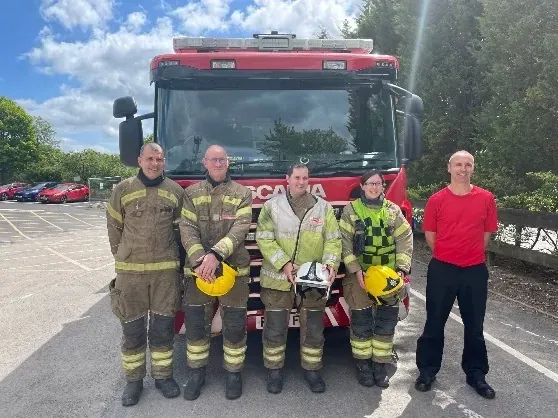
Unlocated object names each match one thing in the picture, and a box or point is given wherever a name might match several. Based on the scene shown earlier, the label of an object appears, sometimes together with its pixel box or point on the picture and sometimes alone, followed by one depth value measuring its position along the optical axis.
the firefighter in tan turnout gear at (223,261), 3.80
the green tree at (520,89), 8.34
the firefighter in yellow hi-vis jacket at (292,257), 3.81
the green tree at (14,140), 52.38
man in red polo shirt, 3.83
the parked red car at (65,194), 33.81
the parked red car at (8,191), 38.19
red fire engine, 4.21
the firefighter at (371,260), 3.93
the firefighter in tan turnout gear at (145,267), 3.80
